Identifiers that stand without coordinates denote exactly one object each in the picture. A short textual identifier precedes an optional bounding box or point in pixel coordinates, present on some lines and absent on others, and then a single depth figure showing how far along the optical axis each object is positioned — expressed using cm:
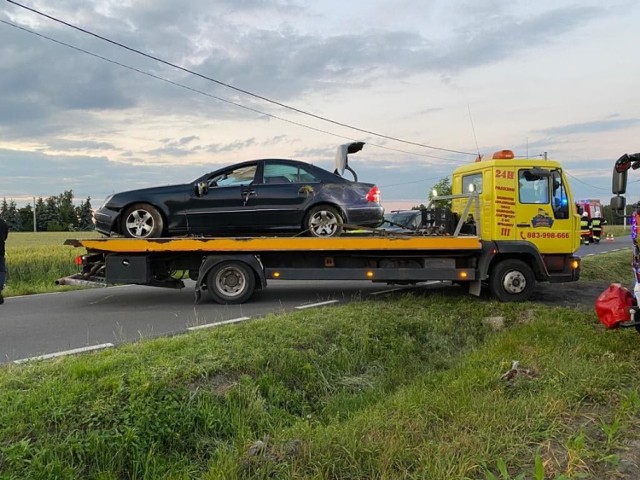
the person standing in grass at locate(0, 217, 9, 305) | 967
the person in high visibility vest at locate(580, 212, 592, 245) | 2651
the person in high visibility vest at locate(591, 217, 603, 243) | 2878
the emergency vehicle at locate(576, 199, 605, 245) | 2718
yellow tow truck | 884
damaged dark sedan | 887
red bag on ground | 568
